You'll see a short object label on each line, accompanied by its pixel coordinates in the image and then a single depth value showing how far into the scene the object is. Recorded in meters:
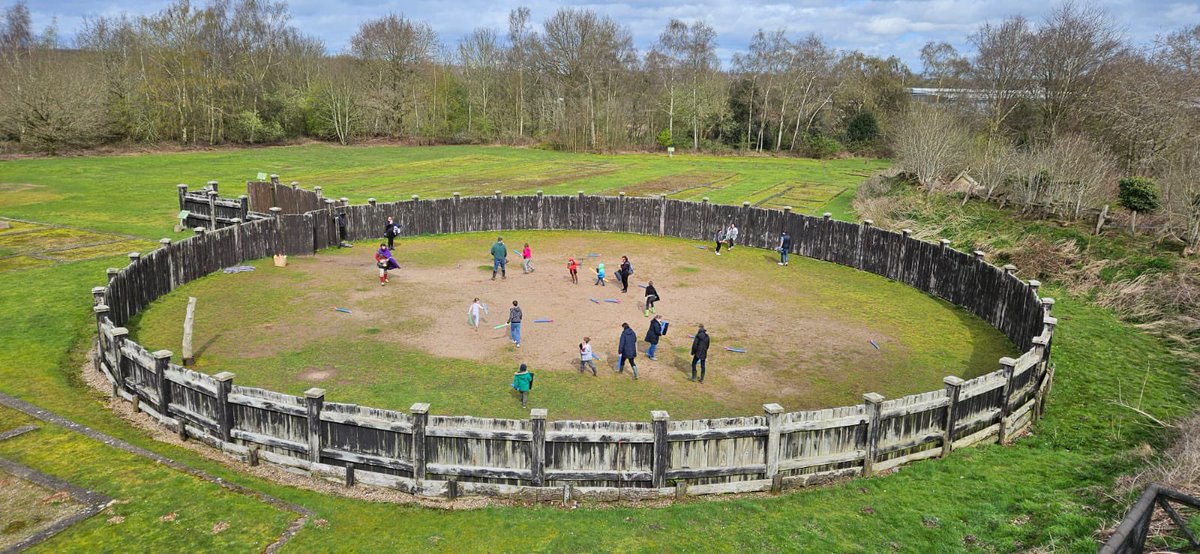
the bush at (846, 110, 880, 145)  79.12
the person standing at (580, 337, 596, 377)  16.53
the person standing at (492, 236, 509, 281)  24.39
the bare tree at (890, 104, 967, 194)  39.19
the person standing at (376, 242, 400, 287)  23.77
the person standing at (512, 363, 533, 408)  14.62
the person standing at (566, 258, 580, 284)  24.49
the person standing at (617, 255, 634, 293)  23.59
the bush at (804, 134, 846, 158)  78.38
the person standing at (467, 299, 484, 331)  19.67
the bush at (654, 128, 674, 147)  79.81
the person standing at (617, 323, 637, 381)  16.20
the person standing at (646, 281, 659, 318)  21.08
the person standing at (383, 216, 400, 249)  28.55
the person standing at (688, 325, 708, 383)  16.06
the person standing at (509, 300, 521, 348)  18.08
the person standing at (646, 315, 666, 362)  17.27
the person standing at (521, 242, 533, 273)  25.67
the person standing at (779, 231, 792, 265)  27.81
